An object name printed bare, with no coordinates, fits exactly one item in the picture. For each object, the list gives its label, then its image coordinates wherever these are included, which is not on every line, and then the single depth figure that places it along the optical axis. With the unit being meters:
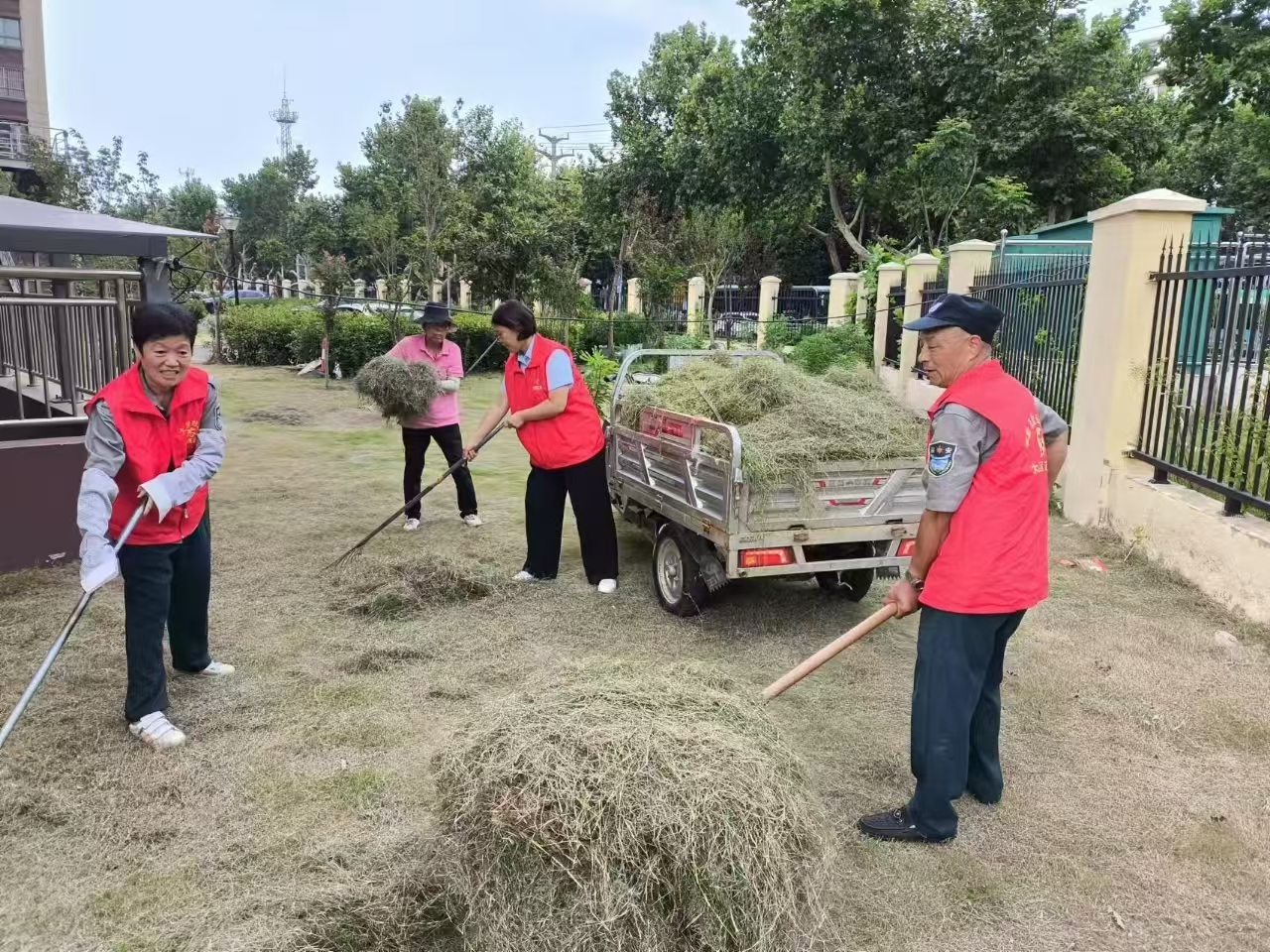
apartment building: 41.59
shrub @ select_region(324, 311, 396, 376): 18.03
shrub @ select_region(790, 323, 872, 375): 12.66
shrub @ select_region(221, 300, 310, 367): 20.00
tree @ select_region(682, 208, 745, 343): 21.86
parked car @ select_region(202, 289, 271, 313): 19.78
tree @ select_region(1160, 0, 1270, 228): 18.34
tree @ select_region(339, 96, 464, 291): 20.39
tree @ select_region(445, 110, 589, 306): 19.44
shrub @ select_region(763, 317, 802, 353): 16.27
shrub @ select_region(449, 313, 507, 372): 19.77
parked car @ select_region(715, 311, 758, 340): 19.44
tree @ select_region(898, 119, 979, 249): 17.50
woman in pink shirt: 6.64
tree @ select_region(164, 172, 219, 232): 47.00
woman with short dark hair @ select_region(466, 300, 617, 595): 5.25
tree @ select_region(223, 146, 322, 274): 44.47
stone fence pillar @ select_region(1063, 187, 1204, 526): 6.32
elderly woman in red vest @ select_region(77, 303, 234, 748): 3.15
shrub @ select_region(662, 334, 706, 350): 16.58
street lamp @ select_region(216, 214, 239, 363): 21.94
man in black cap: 2.69
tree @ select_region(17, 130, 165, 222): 29.55
